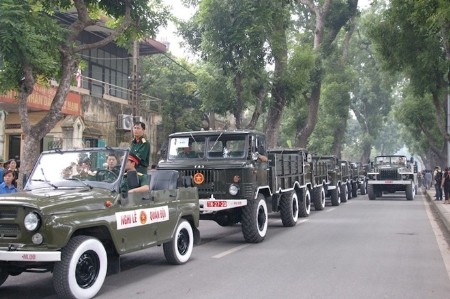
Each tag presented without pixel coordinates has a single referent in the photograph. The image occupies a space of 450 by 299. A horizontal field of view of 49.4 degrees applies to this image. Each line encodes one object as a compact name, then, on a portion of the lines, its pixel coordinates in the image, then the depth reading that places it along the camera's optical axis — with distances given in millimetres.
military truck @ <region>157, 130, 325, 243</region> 10039
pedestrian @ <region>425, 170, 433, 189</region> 39181
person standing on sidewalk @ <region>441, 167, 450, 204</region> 21391
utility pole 18219
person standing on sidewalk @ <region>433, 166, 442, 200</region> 23859
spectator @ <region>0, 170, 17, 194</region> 10062
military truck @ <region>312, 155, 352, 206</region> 21283
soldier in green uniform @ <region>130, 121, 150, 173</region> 7525
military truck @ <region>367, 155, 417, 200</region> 25250
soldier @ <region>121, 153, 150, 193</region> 6324
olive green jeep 5301
